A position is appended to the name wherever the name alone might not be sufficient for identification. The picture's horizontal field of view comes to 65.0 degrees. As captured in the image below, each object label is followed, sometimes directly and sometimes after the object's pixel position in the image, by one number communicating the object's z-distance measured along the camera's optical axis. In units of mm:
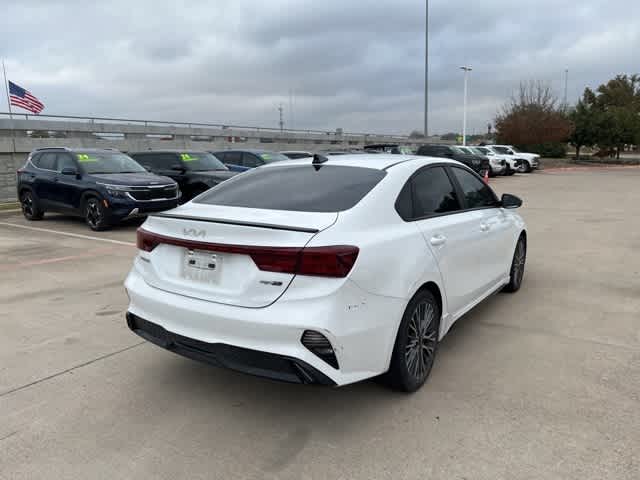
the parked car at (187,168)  12383
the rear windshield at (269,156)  15148
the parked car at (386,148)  20041
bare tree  41625
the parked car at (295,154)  19422
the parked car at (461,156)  23794
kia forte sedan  2666
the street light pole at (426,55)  39750
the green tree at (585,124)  42250
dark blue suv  9961
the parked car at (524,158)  31062
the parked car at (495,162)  27578
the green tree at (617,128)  41906
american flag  22859
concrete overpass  17781
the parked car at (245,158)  15148
